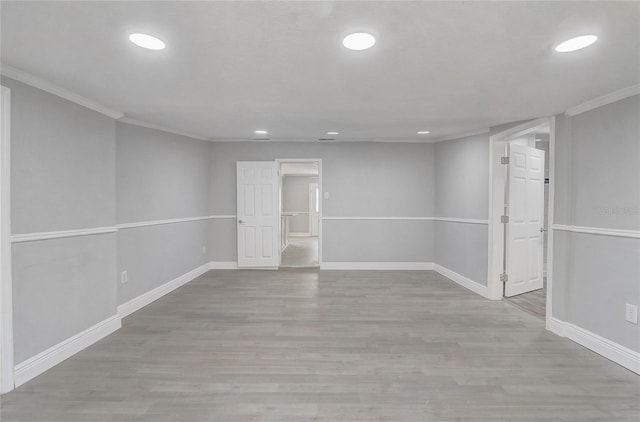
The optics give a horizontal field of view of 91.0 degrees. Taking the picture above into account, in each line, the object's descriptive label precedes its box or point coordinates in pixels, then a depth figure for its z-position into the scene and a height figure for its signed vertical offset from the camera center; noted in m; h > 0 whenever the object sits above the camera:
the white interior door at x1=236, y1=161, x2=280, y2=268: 5.75 -0.18
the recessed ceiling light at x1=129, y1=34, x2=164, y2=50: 1.74 +0.93
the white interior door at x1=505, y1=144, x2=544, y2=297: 4.21 -0.20
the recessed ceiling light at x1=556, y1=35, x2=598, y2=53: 1.72 +0.92
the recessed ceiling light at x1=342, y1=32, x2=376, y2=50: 1.71 +0.92
